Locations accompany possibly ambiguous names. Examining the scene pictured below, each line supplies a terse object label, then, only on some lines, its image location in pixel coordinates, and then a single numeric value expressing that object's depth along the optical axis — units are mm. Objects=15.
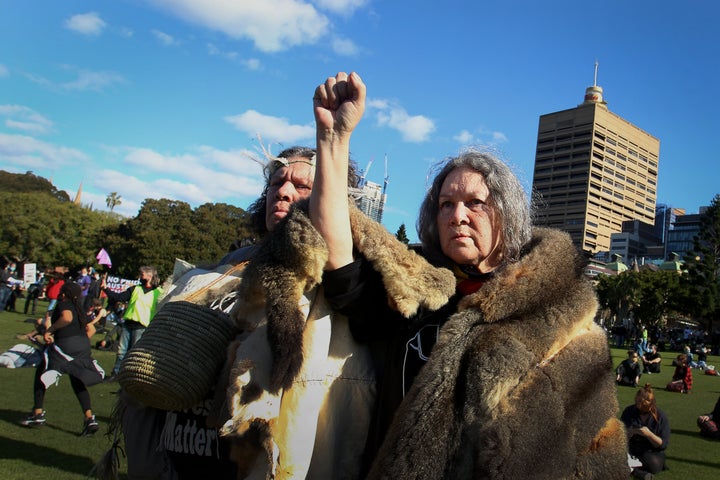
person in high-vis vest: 10086
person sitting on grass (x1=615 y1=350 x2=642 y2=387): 16625
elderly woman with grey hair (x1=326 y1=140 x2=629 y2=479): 1716
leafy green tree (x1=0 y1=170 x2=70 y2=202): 79500
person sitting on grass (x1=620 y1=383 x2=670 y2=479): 7969
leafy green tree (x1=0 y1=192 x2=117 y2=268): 57250
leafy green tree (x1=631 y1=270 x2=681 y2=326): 57031
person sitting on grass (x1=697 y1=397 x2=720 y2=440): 10891
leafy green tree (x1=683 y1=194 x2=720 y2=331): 58719
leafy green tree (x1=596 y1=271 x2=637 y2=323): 57938
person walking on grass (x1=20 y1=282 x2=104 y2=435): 7246
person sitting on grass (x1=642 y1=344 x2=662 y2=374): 21531
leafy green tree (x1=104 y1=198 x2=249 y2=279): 48594
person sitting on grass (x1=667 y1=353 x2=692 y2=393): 17266
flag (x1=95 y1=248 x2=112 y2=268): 26562
